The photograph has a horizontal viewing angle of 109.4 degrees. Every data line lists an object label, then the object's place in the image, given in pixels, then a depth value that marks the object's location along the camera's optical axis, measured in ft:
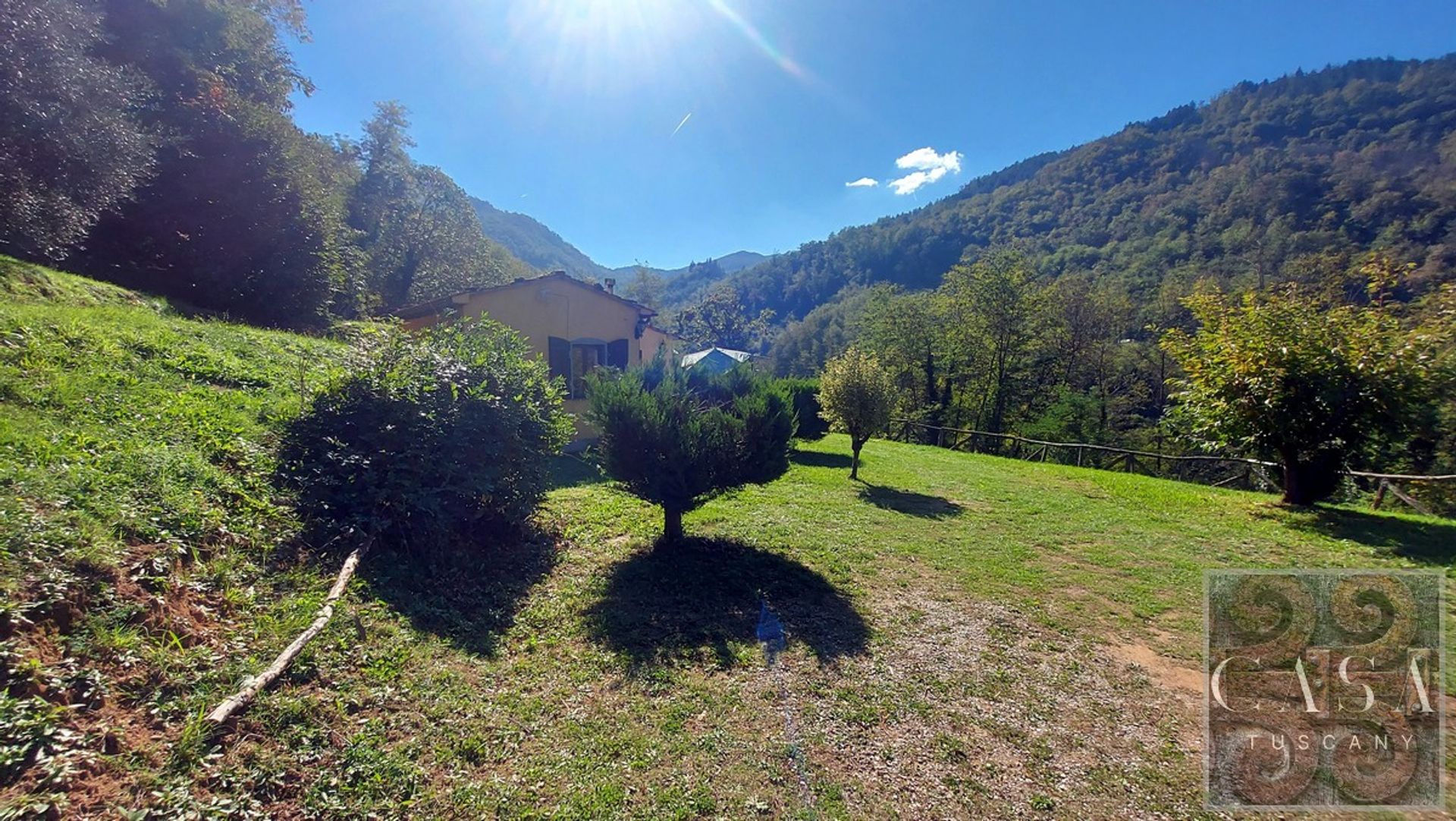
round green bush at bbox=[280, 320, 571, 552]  15.76
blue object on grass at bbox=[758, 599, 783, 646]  14.78
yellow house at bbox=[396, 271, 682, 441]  37.81
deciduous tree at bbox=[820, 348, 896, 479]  39.91
